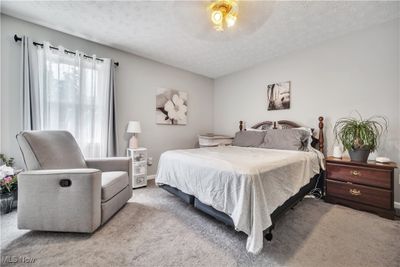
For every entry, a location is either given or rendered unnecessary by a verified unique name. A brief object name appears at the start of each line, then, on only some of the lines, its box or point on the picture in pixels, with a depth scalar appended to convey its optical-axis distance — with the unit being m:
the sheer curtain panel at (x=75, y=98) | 2.29
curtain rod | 2.17
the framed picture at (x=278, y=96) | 3.20
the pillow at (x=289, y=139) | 2.59
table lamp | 2.97
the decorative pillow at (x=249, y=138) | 3.12
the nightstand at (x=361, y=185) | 1.94
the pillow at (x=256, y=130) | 3.43
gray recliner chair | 1.51
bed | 1.30
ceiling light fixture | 1.65
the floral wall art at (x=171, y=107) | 3.62
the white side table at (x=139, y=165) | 2.94
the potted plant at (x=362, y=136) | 2.12
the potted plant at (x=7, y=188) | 1.88
